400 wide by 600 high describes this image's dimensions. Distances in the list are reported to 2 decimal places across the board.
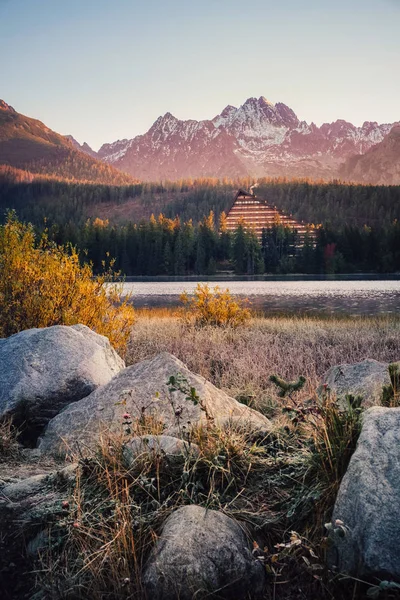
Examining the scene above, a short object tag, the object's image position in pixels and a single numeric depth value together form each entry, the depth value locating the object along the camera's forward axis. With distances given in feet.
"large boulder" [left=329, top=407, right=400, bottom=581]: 10.59
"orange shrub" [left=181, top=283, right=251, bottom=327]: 70.08
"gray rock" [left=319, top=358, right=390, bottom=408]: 23.66
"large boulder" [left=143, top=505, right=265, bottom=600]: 11.21
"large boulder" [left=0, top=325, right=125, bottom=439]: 24.59
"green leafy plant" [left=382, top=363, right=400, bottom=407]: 16.87
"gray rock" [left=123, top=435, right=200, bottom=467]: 14.60
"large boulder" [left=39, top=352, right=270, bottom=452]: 20.86
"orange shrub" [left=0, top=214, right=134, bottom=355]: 39.75
